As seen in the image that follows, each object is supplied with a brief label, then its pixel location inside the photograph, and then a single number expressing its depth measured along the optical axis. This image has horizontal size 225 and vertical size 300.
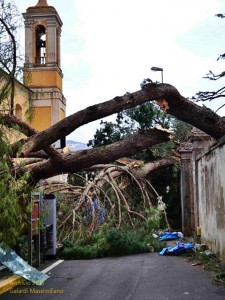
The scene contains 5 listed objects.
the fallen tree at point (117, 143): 9.71
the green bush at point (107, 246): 13.55
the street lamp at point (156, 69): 14.03
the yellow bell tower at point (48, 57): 26.41
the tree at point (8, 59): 9.29
